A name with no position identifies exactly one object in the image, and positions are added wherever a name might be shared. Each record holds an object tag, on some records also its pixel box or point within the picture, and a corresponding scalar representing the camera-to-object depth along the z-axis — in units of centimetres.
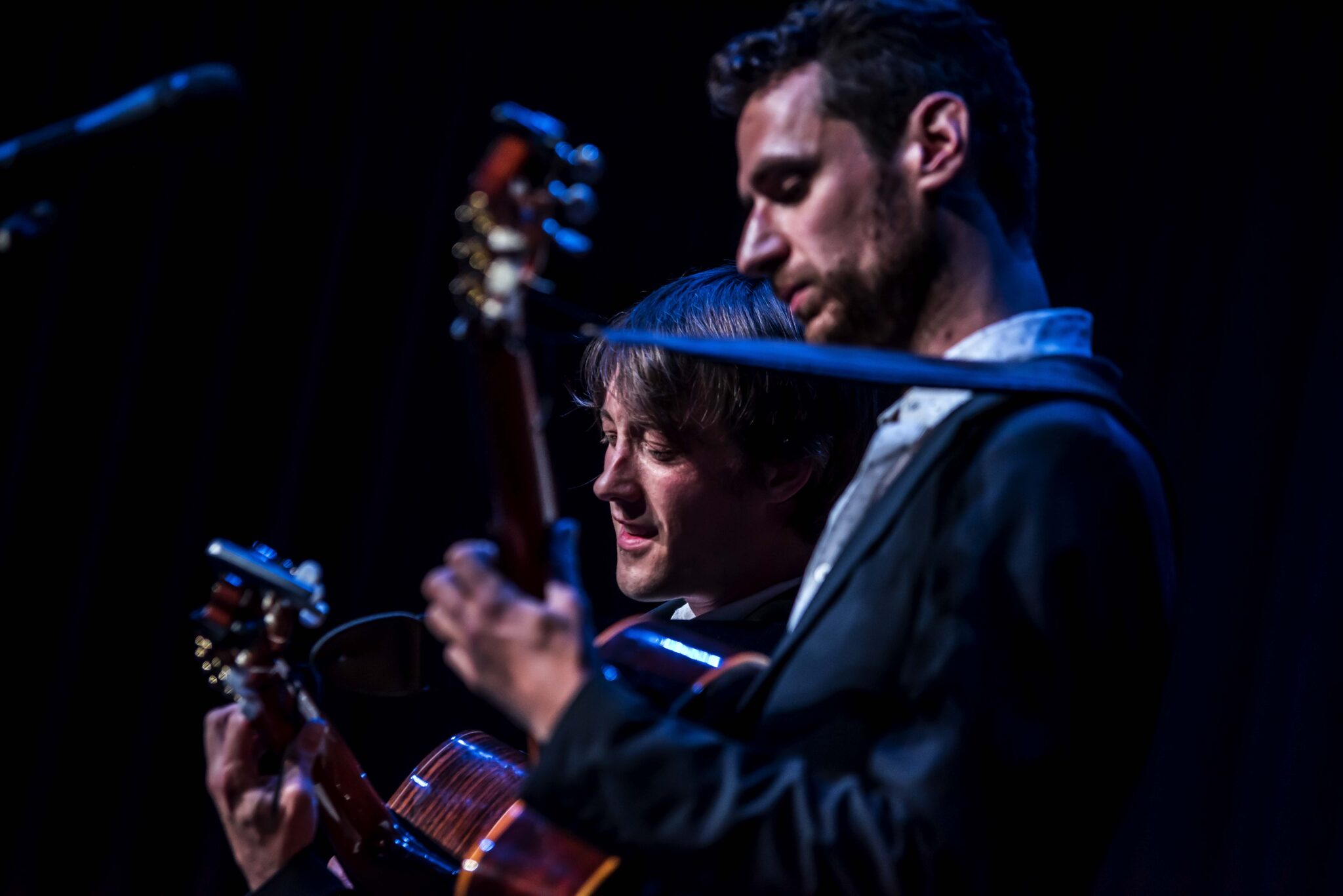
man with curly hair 387
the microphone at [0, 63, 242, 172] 403
